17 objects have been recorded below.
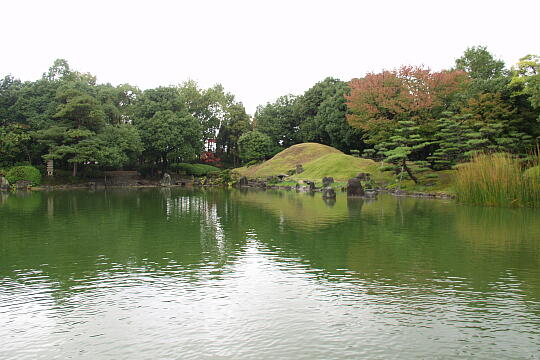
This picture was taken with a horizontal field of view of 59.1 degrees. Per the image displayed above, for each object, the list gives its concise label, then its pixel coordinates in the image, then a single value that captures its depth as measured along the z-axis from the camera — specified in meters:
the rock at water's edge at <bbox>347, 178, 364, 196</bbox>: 34.38
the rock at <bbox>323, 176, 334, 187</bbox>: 43.71
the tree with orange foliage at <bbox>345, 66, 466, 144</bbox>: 41.62
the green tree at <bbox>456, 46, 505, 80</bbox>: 60.03
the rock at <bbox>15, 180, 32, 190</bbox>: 47.74
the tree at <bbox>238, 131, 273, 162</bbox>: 66.12
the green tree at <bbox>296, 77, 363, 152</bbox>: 57.56
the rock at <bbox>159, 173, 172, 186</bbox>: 57.88
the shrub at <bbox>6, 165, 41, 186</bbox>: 47.81
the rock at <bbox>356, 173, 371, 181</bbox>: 37.83
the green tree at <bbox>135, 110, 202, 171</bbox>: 57.56
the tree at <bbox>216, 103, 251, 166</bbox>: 73.66
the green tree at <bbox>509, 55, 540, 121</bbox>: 29.70
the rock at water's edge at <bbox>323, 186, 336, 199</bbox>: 32.94
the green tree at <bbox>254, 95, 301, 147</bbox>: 71.12
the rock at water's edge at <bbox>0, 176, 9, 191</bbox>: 46.53
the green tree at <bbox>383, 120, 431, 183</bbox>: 35.40
